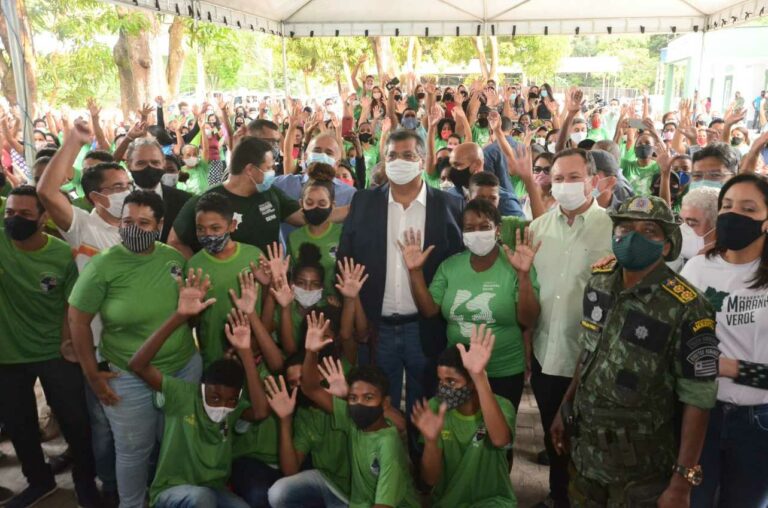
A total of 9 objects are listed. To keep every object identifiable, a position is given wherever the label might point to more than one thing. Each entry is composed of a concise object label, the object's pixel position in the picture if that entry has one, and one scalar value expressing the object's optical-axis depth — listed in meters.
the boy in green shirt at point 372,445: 2.79
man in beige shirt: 2.97
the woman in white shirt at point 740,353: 2.34
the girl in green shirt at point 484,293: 3.09
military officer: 2.13
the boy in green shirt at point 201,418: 2.99
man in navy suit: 3.40
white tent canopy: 10.36
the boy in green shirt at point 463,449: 2.87
